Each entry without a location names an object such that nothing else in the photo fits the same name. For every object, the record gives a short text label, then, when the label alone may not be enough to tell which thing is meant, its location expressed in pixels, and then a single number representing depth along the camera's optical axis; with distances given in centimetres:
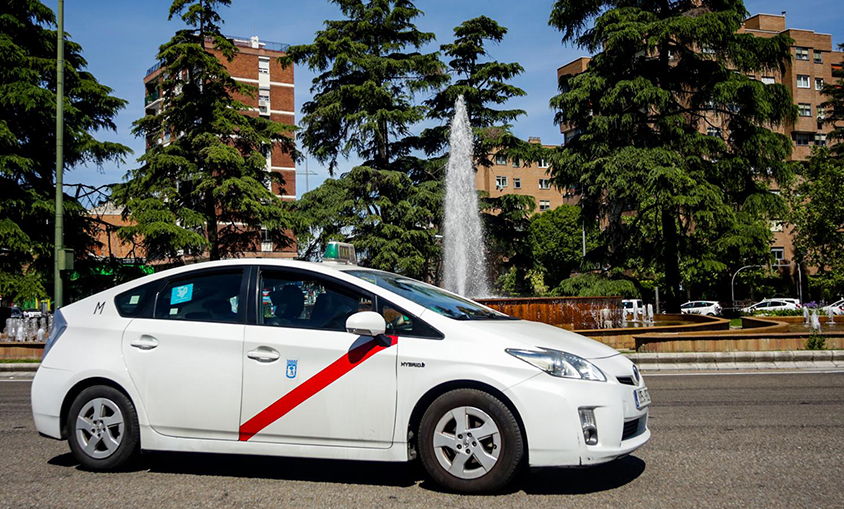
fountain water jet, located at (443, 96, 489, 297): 2930
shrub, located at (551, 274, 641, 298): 2897
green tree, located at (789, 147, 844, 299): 4866
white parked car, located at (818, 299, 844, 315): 4014
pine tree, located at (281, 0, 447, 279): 3503
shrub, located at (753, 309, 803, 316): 3200
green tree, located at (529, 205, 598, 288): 7656
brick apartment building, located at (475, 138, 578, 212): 10000
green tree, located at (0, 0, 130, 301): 2773
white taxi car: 477
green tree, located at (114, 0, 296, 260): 3116
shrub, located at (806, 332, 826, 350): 1440
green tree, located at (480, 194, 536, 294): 3731
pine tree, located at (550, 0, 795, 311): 2870
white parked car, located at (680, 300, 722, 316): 5622
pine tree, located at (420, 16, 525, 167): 3706
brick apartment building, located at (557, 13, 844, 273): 7519
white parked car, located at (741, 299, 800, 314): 5425
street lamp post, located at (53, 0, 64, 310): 2088
